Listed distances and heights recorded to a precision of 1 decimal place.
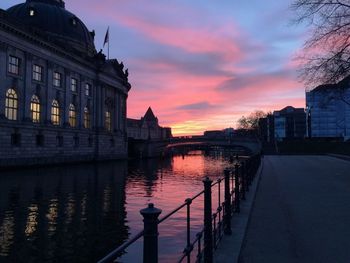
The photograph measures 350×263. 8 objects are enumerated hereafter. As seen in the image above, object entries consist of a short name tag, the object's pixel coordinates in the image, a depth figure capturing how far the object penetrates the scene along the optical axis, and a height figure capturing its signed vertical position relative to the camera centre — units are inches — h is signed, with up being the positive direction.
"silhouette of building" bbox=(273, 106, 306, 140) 7805.1 +520.5
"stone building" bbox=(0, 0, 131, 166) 2091.5 +367.4
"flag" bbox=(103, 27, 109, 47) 3274.6 +848.4
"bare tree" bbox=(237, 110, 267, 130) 6067.9 +446.5
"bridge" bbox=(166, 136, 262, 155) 3782.7 +107.9
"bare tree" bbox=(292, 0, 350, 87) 944.9 +212.4
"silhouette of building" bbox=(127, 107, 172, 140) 7150.6 +413.7
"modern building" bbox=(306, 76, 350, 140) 6048.7 +424.9
